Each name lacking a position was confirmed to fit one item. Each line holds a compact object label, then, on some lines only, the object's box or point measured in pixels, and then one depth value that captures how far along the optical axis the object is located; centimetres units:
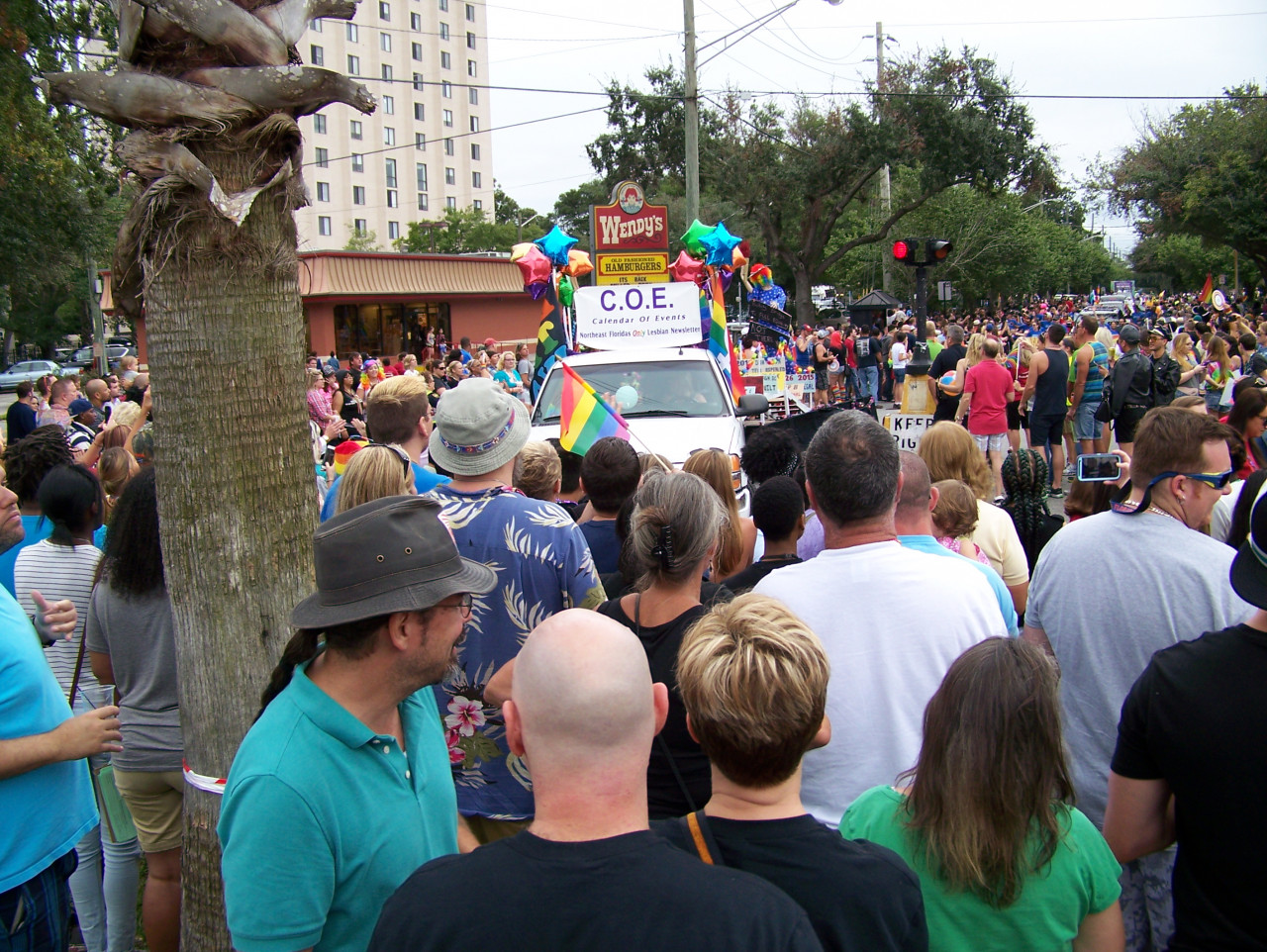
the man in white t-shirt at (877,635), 261
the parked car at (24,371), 4075
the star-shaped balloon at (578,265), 1255
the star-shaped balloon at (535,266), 1214
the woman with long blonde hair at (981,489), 439
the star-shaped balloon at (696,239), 1219
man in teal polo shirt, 188
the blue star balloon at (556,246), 1245
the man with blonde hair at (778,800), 169
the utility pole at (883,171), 3371
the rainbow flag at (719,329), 1131
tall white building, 7344
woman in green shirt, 191
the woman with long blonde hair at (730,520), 405
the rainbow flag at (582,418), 572
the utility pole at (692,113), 1784
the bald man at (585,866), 140
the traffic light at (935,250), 1100
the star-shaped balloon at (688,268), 1227
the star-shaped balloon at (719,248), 1215
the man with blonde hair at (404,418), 427
